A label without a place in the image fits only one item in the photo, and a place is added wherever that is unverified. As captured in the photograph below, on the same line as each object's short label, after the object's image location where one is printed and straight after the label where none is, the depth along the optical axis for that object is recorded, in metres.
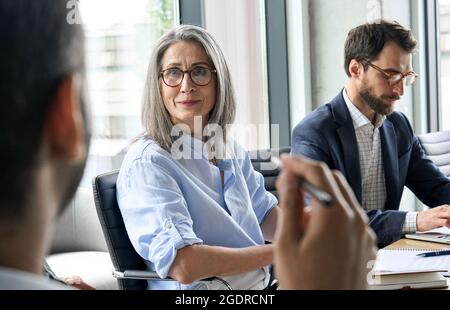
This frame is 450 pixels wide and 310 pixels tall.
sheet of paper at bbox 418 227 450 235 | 2.37
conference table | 2.21
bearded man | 2.47
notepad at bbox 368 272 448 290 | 1.81
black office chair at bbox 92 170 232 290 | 2.17
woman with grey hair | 2.09
